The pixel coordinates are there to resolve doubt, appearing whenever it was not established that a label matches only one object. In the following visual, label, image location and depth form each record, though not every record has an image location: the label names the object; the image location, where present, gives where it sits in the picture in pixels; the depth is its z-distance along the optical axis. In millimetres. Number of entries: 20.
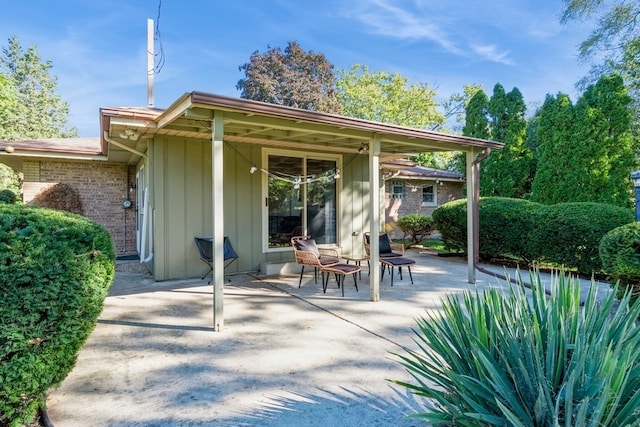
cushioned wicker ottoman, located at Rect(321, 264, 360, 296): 5766
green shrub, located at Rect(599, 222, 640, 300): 4551
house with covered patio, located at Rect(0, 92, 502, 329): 5102
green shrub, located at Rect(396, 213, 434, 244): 12414
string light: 7177
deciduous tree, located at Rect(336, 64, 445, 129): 24547
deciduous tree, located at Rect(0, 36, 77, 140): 24844
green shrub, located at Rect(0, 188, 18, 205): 8983
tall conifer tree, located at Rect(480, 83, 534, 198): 13516
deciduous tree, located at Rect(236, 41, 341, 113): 23547
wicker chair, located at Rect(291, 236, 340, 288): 6082
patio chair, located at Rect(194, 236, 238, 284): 6491
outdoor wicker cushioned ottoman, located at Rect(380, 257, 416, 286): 6371
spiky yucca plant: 1508
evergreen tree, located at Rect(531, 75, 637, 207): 9906
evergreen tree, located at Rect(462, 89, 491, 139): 14734
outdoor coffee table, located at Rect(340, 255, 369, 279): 8412
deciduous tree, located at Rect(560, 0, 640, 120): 12016
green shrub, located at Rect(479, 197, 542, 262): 8352
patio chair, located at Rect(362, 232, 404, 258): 7250
